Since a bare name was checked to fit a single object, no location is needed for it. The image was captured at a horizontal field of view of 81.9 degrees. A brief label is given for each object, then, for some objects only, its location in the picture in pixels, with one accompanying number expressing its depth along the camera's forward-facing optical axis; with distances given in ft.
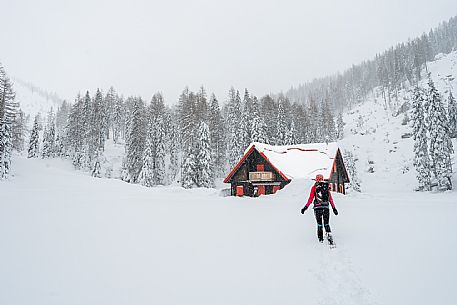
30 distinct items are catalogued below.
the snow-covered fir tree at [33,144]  189.47
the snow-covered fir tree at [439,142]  110.93
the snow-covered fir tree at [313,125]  191.70
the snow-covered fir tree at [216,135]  157.99
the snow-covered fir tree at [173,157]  163.32
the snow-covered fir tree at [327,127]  212.84
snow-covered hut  81.82
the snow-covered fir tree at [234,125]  147.54
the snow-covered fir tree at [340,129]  231.28
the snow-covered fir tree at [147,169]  132.16
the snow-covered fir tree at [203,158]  124.16
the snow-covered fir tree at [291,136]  155.33
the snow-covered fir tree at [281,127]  156.58
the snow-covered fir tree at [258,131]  140.56
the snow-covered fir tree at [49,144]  187.32
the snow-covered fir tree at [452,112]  139.13
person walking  23.76
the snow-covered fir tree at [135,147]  143.33
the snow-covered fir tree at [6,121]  81.97
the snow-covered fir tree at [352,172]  141.85
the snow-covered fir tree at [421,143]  119.14
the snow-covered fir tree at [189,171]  122.31
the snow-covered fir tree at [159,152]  146.41
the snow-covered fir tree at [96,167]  148.10
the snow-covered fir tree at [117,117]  224.94
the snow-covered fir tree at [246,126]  144.81
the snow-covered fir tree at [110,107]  209.90
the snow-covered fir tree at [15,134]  100.53
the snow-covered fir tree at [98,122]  166.85
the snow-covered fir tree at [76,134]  167.63
